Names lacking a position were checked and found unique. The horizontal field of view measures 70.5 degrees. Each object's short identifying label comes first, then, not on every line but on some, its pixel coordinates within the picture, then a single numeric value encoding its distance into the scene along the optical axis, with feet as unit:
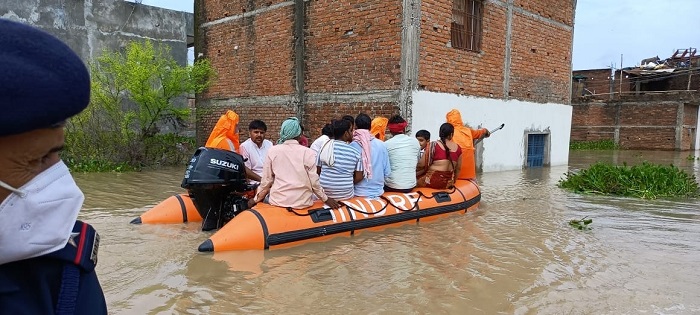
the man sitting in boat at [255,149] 21.27
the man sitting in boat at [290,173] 17.31
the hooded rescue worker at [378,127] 26.30
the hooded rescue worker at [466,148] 26.17
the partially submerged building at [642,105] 78.07
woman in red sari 23.57
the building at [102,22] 44.86
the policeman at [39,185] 2.73
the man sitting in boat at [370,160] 20.54
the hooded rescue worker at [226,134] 21.09
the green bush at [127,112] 37.01
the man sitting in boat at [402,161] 22.33
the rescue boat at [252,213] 16.63
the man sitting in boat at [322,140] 20.83
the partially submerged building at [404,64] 31.09
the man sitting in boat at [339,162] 19.02
